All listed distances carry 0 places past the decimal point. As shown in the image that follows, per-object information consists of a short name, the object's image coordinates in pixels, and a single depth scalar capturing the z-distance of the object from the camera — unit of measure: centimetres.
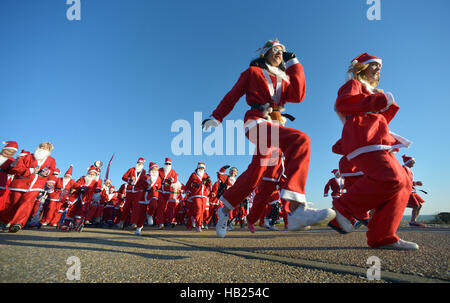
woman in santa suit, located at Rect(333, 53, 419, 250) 211
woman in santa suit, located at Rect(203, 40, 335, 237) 207
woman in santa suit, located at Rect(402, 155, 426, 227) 714
